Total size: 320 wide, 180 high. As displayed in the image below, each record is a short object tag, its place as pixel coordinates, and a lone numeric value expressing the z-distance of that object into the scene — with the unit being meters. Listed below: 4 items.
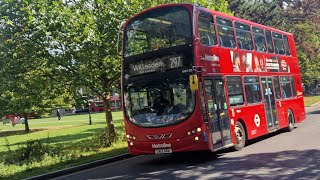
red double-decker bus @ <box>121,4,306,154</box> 10.95
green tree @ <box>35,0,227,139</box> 14.79
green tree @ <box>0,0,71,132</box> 14.74
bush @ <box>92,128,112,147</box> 16.31
